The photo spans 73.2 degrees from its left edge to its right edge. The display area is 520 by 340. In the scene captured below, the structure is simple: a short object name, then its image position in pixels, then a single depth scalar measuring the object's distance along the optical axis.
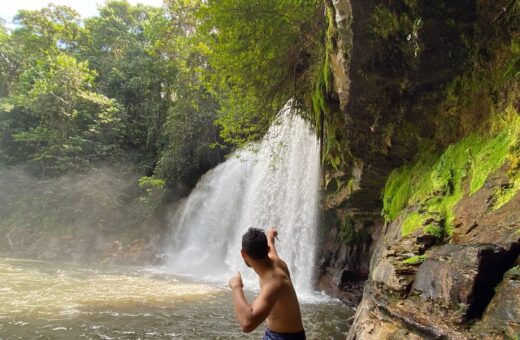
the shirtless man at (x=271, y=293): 2.22
